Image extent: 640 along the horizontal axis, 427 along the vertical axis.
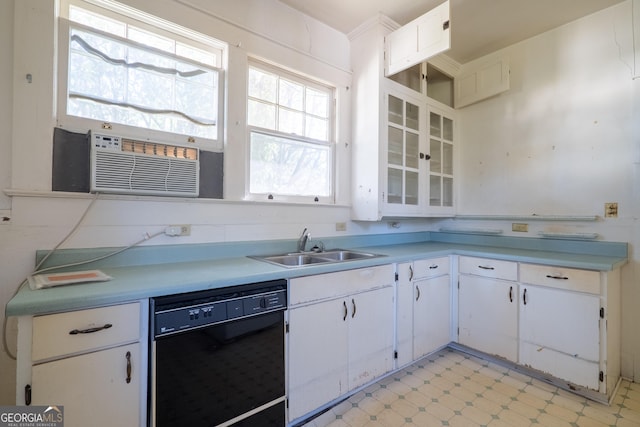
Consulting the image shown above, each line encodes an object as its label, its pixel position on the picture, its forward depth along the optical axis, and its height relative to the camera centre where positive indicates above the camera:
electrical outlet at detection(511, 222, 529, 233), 2.58 -0.07
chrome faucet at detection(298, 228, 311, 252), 2.15 -0.18
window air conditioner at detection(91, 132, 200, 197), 1.43 +0.26
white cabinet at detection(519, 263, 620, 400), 1.77 -0.70
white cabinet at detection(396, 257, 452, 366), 2.07 -0.70
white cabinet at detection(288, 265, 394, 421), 1.54 -0.71
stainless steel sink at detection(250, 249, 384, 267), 2.01 -0.29
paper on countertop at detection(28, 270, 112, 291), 1.09 -0.26
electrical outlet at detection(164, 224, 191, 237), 1.63 -0.08
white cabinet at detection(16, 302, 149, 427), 0.92 -0.52
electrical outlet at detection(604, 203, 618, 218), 2.12 +0.07
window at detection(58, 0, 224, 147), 1.48 +0.82
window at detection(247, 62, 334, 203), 2.07 +0.63
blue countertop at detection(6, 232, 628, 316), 1.01 -0.27
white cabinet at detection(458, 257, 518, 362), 2.13 -0.69
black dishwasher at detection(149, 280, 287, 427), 1.13 -0.62
